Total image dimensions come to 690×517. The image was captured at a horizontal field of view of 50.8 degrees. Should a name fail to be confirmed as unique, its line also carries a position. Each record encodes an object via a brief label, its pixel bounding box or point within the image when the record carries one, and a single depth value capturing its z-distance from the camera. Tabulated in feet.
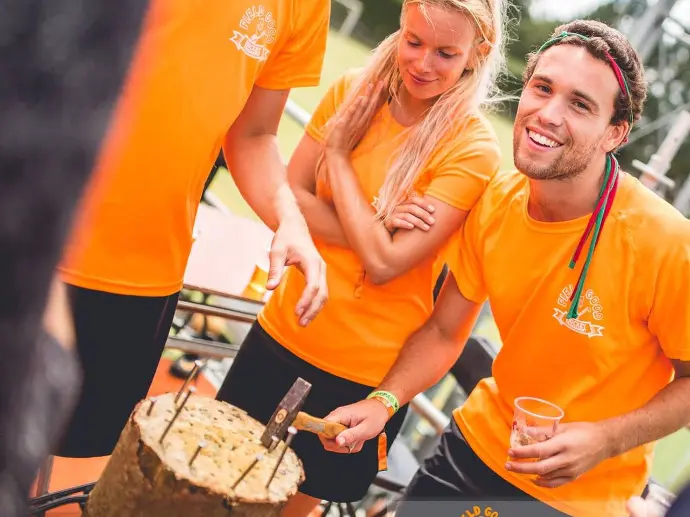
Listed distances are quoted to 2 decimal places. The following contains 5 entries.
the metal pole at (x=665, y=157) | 14.03
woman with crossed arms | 6.51
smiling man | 5.70
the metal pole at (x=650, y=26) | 15.16
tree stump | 3.60
